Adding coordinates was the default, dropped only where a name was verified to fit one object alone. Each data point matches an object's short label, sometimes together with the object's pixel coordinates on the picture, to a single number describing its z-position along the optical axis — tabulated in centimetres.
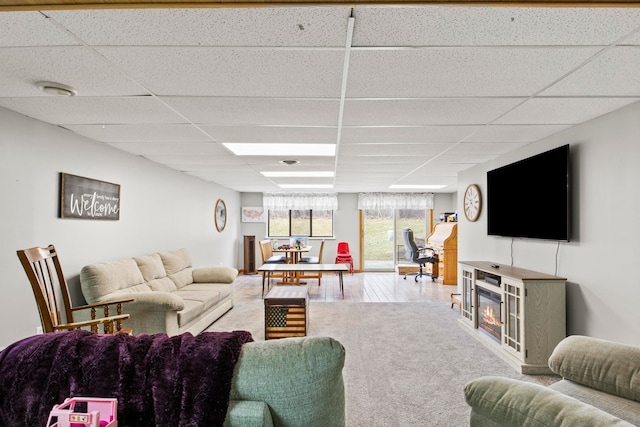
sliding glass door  954
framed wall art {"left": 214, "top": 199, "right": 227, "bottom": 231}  753
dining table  754
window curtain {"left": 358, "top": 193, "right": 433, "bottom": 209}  932
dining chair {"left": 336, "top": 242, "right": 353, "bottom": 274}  891
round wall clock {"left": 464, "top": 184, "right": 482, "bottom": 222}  494
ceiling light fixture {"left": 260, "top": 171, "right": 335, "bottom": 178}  570
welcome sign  320
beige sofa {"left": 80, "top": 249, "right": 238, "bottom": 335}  340
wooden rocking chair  230
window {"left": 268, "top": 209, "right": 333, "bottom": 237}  967
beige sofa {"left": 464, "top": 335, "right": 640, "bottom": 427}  123
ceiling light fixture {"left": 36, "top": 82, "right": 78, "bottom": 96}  212
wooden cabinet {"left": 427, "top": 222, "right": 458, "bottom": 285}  767
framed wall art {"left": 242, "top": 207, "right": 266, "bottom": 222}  955
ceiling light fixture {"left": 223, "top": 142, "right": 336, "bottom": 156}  375
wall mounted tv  312
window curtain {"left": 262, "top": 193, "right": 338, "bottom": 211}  941
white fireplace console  308
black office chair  796
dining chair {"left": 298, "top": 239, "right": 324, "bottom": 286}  784
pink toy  101
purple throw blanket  113
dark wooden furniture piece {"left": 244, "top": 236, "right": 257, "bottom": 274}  890
